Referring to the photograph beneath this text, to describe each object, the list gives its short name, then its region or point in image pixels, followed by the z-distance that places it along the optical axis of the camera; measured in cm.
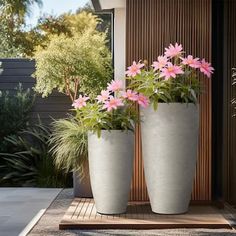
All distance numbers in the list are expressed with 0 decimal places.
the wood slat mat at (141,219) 455
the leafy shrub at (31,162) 783
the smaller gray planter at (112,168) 489
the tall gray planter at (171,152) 488
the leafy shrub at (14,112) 865
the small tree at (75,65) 814
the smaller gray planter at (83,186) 625
